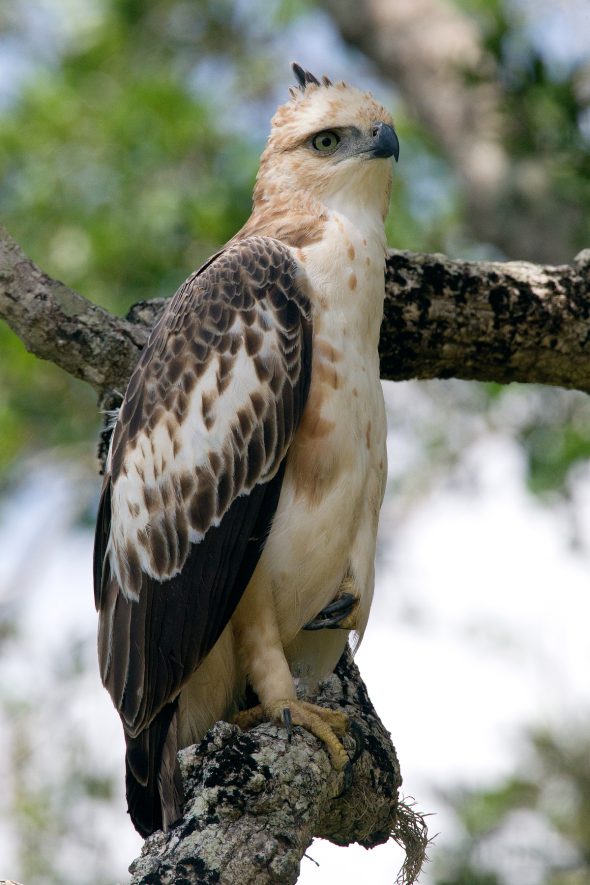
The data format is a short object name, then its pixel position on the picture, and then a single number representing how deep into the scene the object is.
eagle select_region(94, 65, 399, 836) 8.05
